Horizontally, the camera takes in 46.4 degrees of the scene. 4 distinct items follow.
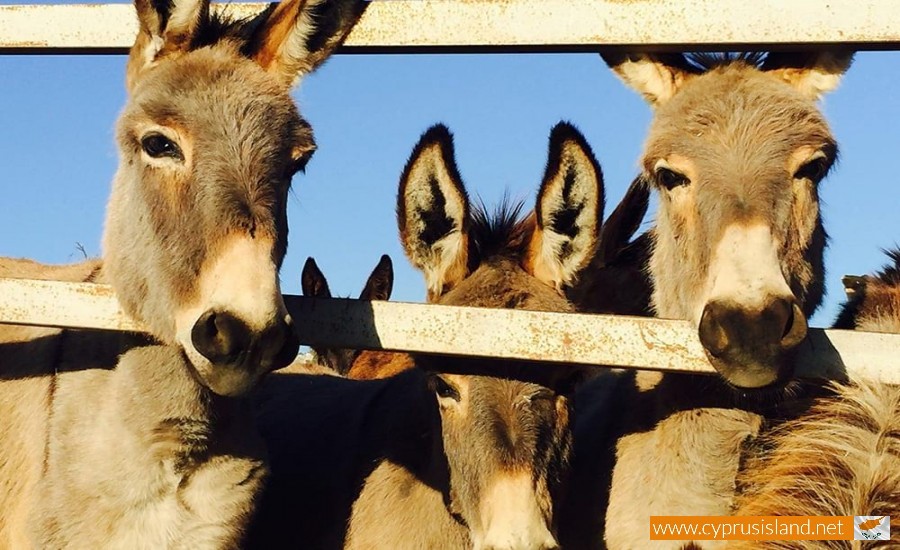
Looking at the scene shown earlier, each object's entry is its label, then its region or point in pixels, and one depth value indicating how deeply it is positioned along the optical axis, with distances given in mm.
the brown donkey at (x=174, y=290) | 3479
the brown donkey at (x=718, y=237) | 3367
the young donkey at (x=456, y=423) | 3789
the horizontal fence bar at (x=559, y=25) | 3471
